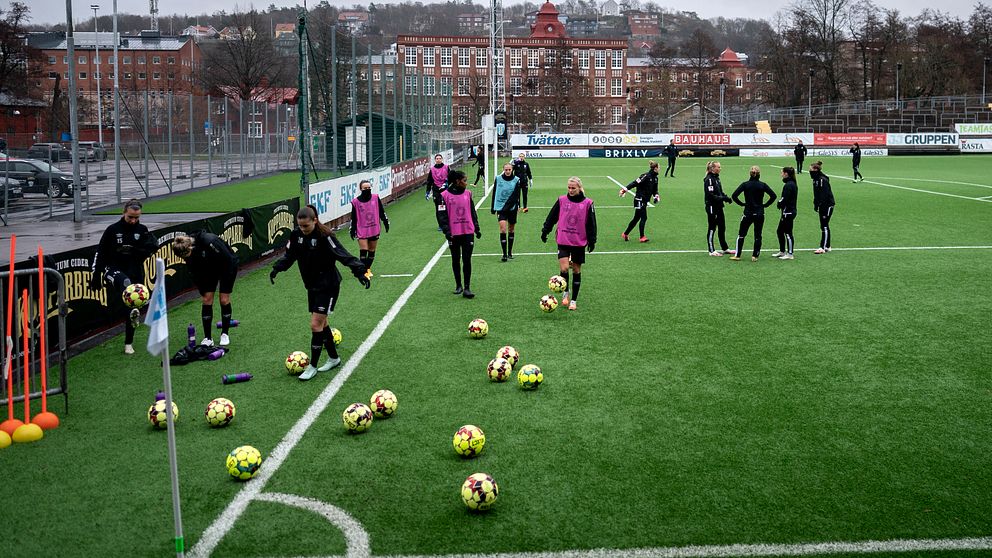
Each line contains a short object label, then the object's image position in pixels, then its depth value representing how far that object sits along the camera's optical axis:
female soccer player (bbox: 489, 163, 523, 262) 18.91
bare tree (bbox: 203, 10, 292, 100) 86.81
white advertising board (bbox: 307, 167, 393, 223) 23.34
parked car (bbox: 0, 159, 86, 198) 33.44
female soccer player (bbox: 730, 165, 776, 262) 18.34
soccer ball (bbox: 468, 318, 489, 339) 11.98
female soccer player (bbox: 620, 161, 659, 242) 21.30
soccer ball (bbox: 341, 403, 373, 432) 8.14
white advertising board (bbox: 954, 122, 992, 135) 75.06
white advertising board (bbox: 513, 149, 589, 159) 73.56
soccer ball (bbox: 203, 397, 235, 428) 8.37
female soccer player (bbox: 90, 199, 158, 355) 11.30
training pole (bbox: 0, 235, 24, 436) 8.16
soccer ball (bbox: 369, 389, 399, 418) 8.63
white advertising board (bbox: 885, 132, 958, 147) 71.50
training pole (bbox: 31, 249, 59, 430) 8.34
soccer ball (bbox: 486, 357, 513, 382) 9.86
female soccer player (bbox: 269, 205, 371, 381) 10.08
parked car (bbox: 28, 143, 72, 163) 34.72
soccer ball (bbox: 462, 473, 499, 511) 6.36
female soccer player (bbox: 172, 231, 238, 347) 11.20
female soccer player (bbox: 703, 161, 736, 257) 19.09
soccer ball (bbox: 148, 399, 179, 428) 8.34
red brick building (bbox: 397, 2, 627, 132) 108.56
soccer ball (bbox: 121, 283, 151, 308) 10.80
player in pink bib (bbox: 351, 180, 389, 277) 17.62
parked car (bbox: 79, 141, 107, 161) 45.78
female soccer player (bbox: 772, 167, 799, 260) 18.41
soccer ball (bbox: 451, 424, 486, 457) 7.48
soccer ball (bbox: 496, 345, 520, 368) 10.19
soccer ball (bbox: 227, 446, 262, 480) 7.08
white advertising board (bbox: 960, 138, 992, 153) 70.94
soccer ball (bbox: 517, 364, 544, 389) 9.53
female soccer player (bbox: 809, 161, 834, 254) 19.56
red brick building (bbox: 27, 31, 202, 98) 105.06
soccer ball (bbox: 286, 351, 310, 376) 10.26
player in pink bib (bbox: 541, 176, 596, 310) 13.53
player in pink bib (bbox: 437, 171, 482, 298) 14.92
